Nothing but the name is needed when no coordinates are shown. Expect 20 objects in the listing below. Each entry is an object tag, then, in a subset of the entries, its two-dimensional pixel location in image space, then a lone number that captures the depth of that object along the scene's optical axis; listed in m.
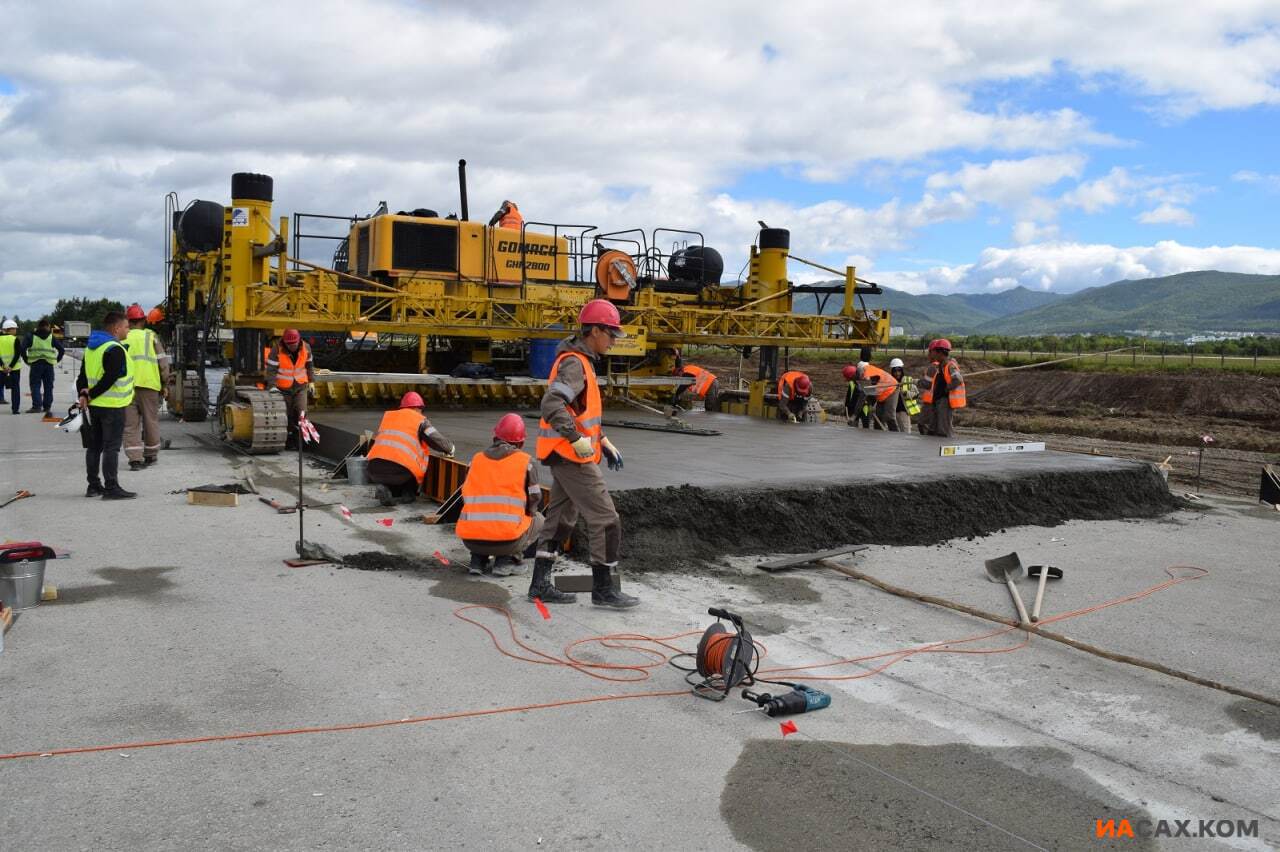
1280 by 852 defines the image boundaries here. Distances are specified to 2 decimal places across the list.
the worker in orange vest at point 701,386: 21.05
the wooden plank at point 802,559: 8.13
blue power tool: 4.85
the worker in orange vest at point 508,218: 18.94
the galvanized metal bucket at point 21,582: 6.25
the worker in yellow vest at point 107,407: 10.69
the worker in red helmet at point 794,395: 18.50
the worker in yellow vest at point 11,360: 21.60
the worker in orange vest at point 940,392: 14.70
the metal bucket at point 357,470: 11.88
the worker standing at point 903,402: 17.77
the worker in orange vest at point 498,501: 7.58
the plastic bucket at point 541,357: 18.64
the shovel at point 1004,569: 7.80
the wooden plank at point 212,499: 10.41
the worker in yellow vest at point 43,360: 21.59
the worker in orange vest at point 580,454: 6.77
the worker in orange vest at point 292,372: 14.52
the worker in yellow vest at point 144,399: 12.83
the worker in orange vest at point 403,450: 10.62
